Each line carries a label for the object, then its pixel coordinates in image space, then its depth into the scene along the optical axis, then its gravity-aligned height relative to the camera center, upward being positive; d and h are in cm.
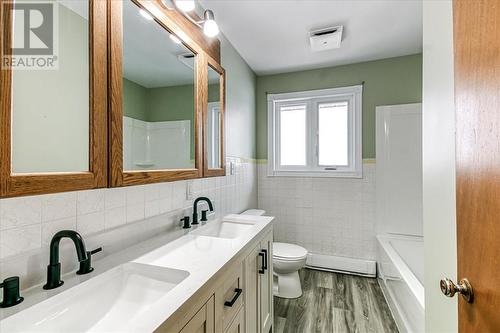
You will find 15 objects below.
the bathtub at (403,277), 156 -90
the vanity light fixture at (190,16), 122 +86
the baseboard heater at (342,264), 266 -113
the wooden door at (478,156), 54 +3
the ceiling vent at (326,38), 209 +118
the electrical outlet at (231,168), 222 -1
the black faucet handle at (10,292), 65 -35
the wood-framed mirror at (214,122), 158 +32
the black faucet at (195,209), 152 -27
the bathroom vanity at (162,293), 64 -40
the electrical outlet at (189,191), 155 -15
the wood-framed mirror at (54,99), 59 +21
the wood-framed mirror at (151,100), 89 +33
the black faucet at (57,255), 75 -29
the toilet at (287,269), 216 -93
